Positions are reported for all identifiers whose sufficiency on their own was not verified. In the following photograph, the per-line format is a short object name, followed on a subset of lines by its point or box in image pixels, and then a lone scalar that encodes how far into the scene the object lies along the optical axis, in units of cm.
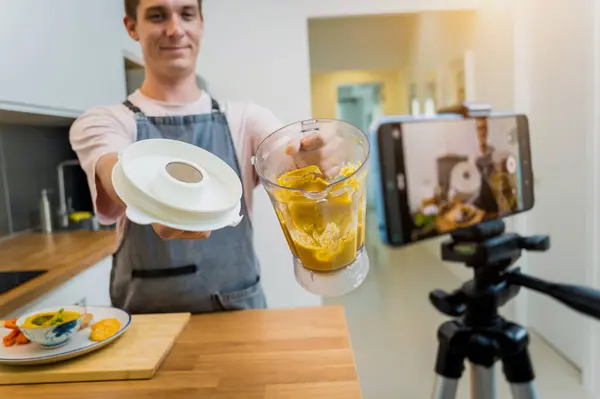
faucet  157
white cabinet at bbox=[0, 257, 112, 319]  114
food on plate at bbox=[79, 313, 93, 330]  72
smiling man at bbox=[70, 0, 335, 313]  69
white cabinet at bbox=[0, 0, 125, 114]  120
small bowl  65
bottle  153
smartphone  58
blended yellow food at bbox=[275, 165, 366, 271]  46
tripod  72
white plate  64
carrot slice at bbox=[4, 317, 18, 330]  69
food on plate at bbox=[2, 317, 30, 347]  69
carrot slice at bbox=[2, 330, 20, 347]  68
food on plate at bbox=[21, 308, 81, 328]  66
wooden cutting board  63
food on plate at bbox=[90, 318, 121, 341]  69
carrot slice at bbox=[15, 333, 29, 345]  69
